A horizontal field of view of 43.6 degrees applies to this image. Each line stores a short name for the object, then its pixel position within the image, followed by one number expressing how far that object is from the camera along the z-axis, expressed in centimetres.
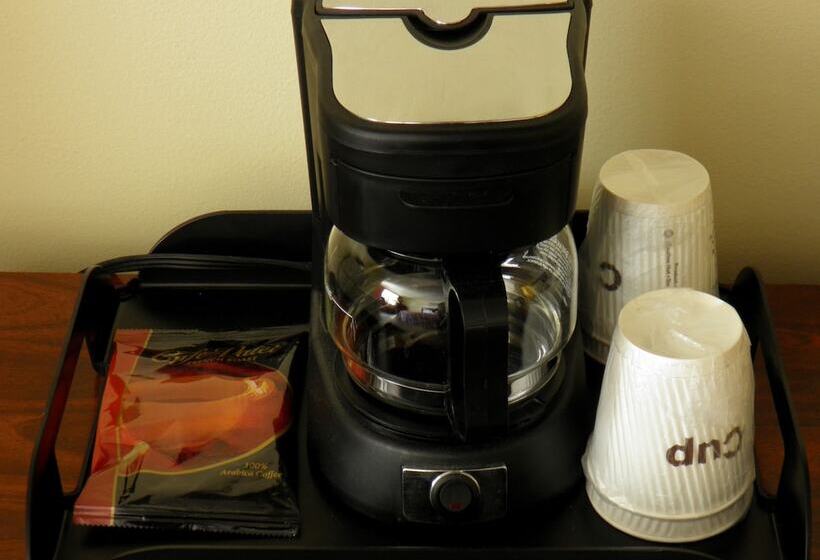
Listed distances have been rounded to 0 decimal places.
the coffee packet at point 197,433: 67
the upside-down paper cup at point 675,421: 60
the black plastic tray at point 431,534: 65
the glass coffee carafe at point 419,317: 68
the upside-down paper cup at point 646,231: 71
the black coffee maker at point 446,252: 54
